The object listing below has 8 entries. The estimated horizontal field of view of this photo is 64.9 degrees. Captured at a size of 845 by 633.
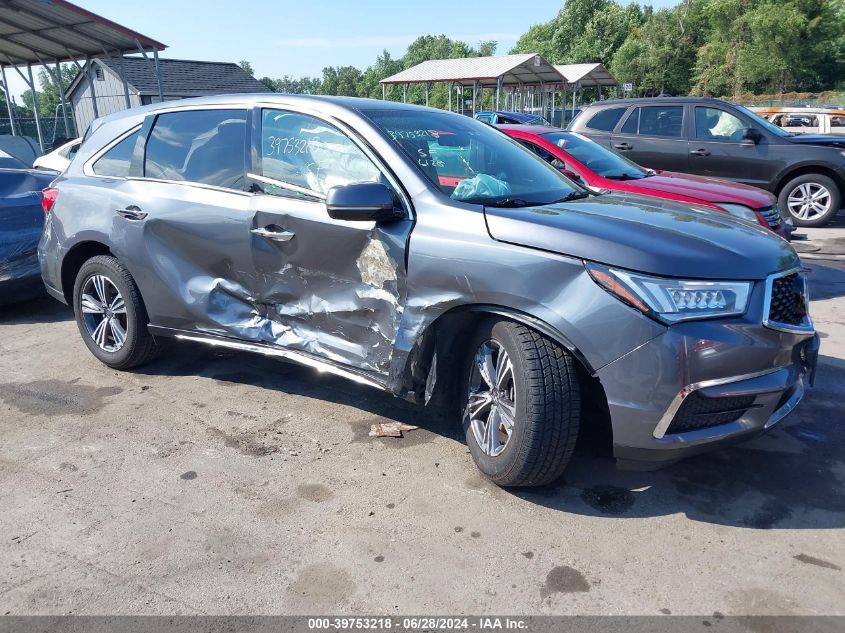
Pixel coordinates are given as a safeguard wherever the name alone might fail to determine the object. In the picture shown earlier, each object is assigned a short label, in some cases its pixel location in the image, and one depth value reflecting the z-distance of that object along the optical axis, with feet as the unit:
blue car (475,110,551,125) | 58.34
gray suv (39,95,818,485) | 8.76
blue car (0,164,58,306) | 19.74
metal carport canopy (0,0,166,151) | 45.67
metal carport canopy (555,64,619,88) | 124.67
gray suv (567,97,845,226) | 31.07
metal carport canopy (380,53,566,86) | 94.53
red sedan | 20.12
